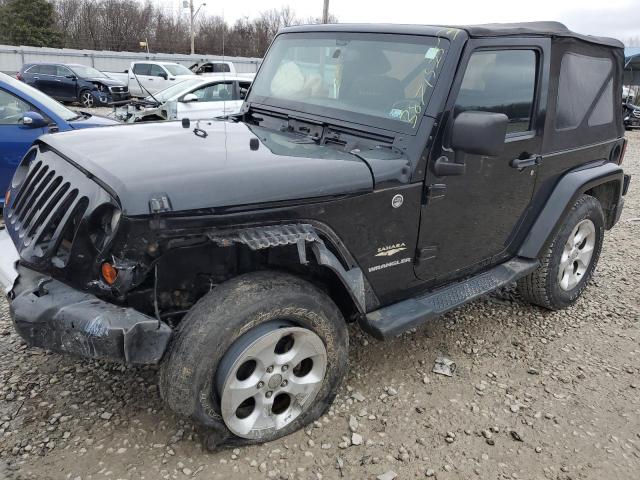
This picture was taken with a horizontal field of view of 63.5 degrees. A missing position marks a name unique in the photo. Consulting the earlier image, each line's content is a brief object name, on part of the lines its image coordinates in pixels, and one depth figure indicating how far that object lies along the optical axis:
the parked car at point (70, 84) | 18.47
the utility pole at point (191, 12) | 45.44
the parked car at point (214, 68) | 19.94
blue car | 5.39
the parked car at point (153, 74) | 19.39
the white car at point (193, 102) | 9.67
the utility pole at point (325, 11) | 19.60
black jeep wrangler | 2.17
